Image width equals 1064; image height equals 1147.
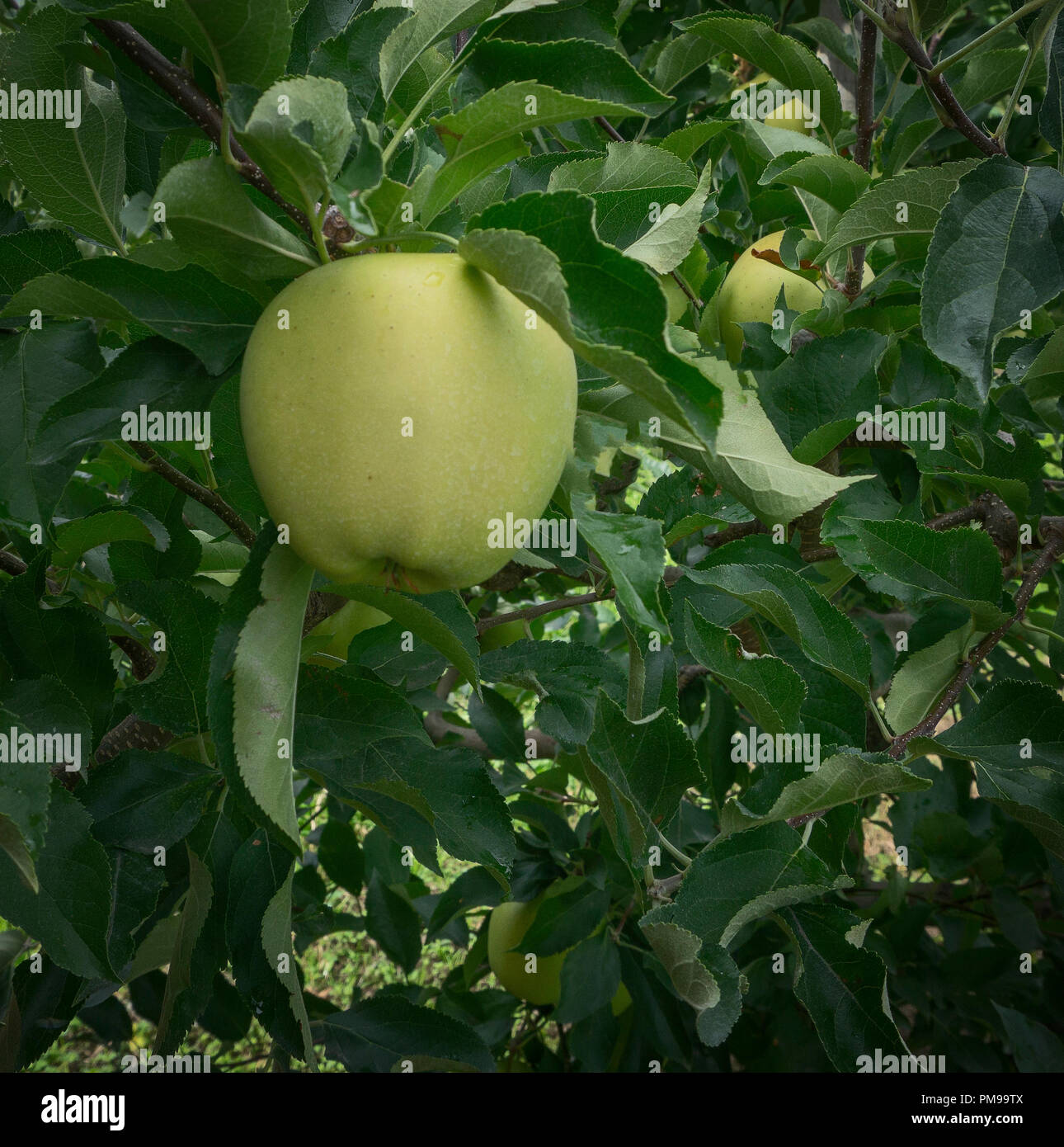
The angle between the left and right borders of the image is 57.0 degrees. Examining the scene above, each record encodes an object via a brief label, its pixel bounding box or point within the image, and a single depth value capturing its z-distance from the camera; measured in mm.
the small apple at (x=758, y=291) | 1244
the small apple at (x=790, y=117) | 1633
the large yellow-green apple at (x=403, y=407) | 497
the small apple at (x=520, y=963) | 1621
